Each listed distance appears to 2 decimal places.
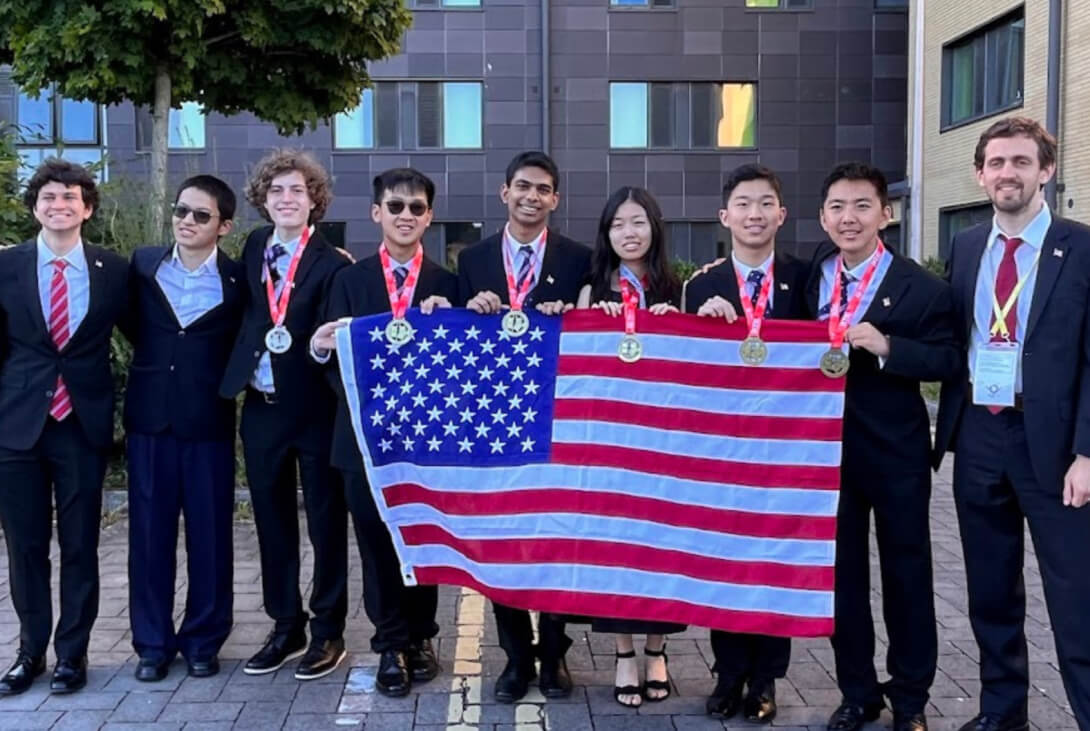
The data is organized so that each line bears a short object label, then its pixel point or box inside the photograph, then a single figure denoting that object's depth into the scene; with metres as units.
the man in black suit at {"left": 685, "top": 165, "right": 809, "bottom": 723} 4.25
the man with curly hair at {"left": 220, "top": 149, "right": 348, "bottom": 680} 4.70
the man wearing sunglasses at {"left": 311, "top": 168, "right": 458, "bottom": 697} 4.55
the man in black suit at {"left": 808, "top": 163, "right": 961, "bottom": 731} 4.02
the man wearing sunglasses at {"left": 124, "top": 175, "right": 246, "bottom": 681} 4.75
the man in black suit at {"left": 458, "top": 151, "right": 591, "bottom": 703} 4.60
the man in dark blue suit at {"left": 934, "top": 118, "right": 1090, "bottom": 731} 3.79
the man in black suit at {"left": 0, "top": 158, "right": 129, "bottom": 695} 4.56
